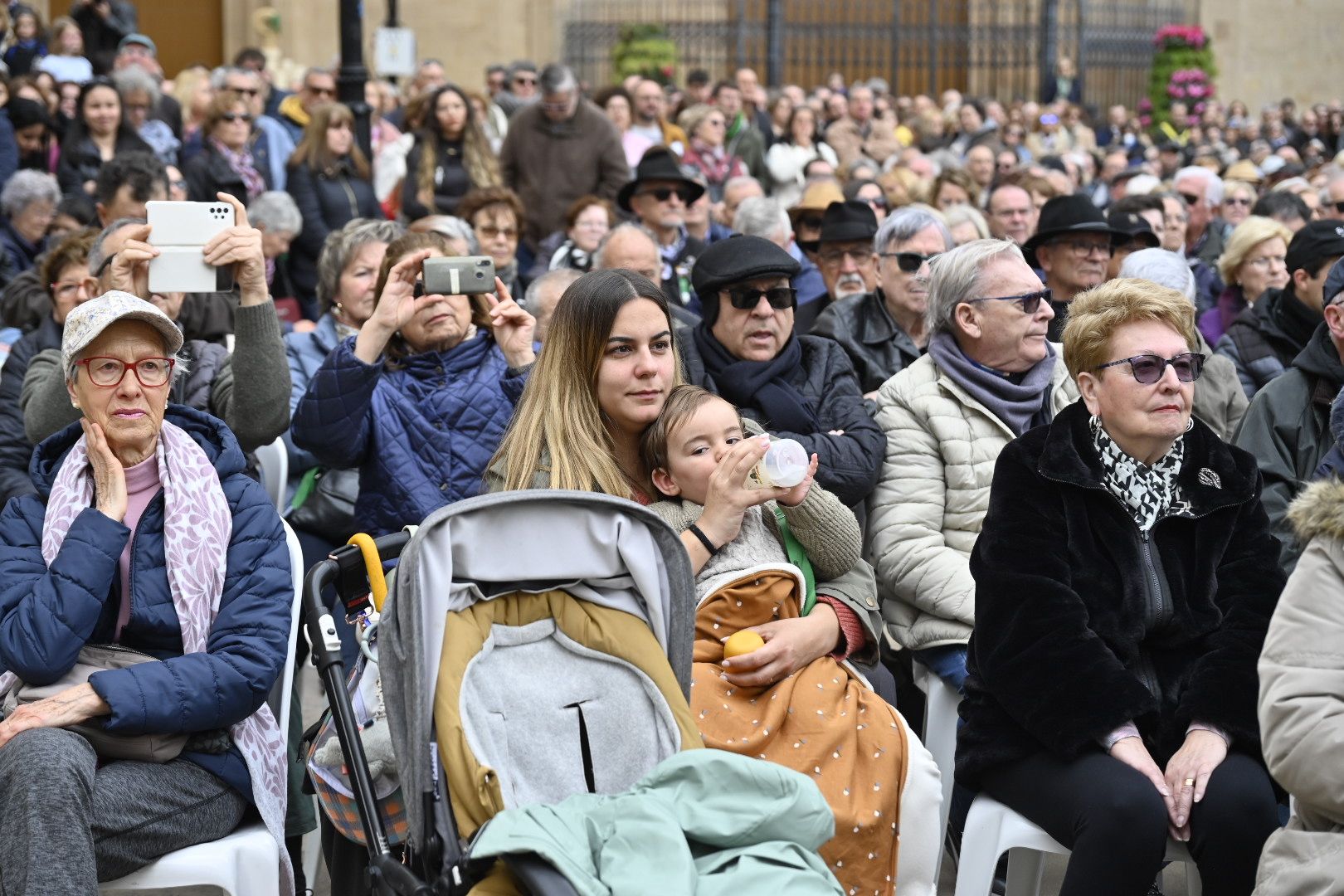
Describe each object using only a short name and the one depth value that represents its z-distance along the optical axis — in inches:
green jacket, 245.4
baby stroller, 267.3
